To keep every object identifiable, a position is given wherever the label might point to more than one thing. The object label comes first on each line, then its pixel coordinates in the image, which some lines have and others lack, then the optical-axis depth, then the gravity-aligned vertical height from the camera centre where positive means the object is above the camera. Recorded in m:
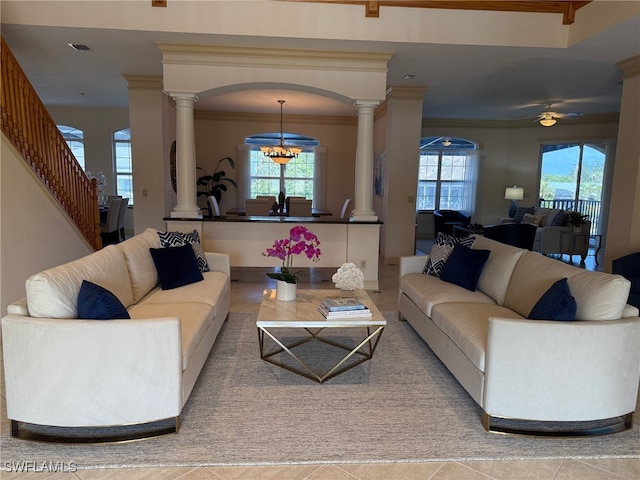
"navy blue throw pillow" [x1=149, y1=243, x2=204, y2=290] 3.54 -0.69
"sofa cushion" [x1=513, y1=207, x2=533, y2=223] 9.26 -0.38
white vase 3.26 -0.78
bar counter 5.38 -0.65
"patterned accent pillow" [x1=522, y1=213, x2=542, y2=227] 8.52 -0.48
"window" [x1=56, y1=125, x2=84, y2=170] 9.52 +0.89
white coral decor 3.08 -0.63
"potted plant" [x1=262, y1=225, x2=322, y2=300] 3.24 -0.50
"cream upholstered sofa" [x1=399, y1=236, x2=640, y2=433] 2.31 -0.91
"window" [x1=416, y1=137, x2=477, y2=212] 10.97 +0.44
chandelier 8.28 +0.65
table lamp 9.56 +0.03
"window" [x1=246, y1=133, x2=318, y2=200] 9.93 +0.36
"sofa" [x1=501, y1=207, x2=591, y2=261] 7.62 -0.77
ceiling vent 4.74 +1.49
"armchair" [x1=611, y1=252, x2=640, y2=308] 4.06 -0.72
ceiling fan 7.41 +1.37
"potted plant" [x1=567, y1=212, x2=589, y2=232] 7.49 -0.42
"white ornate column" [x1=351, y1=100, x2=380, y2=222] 5.28 +0.32
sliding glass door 9.25 +0.43
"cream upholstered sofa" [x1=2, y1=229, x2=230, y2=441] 2.12 -0.92
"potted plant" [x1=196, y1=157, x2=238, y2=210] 9.23 +0.07
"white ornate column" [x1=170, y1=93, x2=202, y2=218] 5.08 +0.30
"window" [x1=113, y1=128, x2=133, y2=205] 9.48 +0.48
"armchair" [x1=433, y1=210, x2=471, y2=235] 10.29 -0.64
